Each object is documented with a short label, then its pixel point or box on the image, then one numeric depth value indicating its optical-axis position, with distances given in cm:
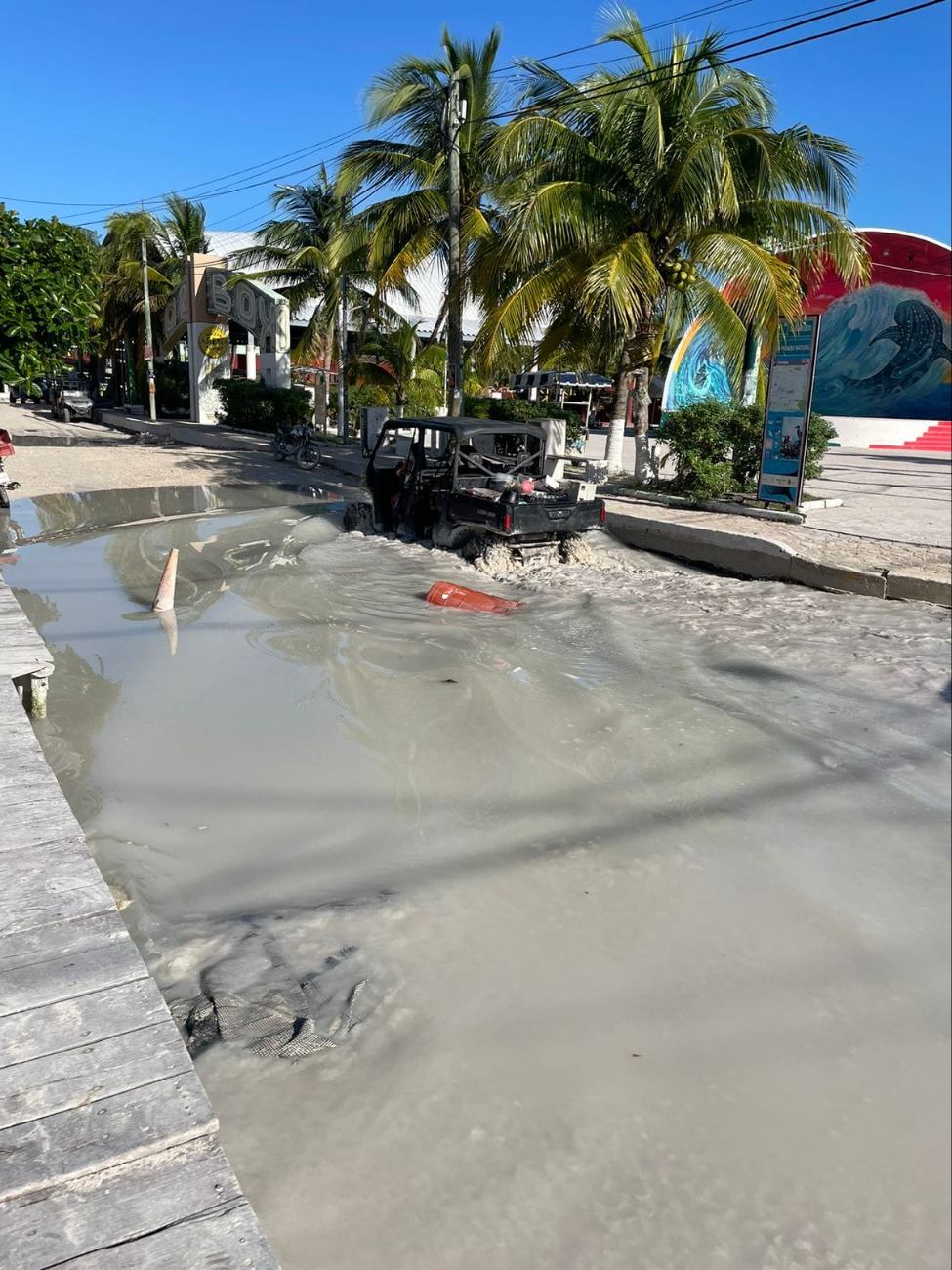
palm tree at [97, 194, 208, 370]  3775
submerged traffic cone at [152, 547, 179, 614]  904
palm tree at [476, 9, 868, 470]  1367
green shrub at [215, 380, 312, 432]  2739
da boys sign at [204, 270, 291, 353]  2736
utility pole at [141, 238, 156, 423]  3120
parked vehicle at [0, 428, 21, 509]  1480
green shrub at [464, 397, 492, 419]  2476
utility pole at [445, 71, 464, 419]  1647
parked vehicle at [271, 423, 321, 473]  2098
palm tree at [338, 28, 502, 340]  1758
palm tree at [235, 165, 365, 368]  2694
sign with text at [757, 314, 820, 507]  1288
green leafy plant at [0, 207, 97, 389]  1451
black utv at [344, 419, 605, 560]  1053
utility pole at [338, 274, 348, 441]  2491
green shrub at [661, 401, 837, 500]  1425
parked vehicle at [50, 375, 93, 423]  3447
